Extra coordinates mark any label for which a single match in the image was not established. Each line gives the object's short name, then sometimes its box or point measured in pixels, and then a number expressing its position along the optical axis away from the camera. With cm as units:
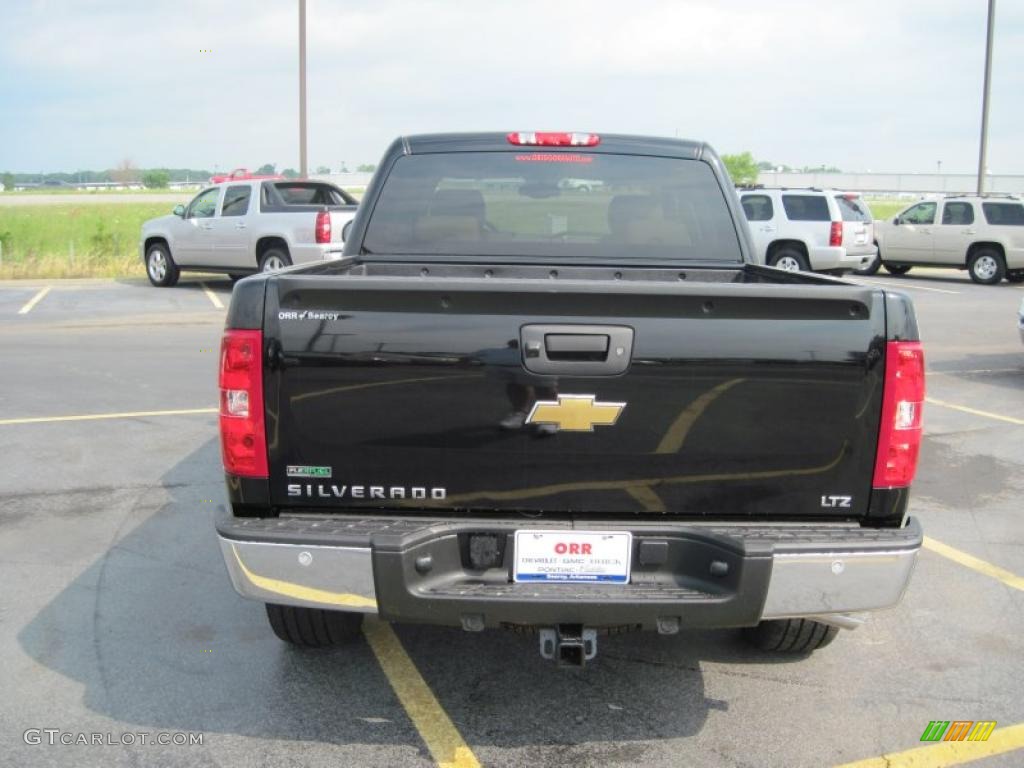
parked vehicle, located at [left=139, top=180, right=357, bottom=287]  1662
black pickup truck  303
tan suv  2169
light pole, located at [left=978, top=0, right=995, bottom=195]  2744
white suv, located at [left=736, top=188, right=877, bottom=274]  1988
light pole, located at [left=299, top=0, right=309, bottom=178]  2261
